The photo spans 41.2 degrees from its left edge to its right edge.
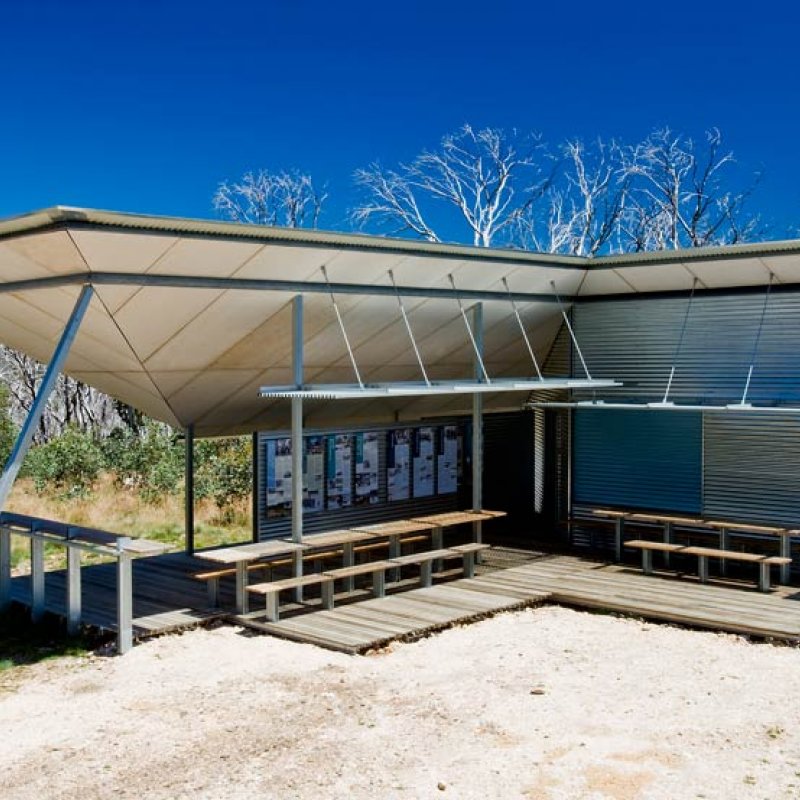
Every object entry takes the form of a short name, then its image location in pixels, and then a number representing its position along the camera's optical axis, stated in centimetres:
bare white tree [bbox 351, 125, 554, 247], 3366
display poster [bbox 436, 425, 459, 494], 1608
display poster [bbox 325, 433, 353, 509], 1422
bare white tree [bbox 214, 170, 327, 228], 3494
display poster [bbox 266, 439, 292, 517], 1345
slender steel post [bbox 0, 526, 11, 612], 1144
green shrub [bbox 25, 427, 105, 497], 2242
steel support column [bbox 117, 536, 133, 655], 1011
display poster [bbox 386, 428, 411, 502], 1514
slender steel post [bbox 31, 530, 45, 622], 1105
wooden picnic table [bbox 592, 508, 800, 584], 1306
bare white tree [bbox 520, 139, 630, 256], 3497
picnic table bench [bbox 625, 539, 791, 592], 1258
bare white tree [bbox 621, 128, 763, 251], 3347
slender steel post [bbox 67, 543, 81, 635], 1054
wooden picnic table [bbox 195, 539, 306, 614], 1115
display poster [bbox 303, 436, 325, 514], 1390
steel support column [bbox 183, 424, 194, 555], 1392
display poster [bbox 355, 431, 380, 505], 1463
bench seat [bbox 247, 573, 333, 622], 1101
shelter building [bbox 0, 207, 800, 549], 1032
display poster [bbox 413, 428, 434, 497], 1565
